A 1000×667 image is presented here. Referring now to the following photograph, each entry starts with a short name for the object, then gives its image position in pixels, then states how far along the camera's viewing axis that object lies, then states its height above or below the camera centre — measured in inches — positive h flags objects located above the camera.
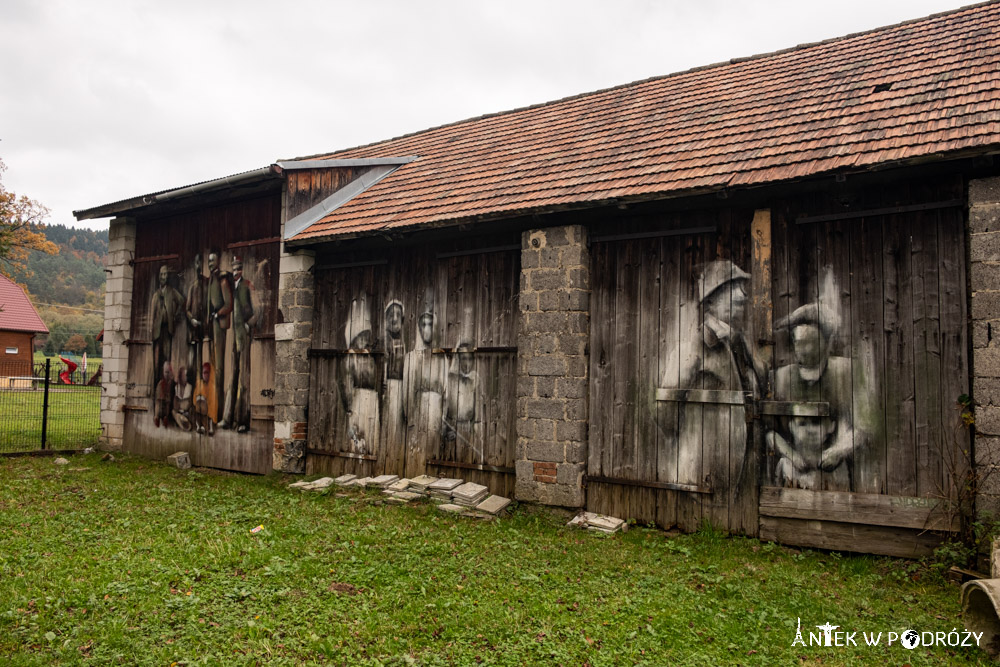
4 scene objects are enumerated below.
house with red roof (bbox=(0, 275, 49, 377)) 1185.4 +64.6
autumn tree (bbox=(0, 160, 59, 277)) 861.8 +188.1
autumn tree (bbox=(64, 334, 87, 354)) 2112.9 +59.2
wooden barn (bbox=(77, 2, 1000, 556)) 216.2 +30.2
